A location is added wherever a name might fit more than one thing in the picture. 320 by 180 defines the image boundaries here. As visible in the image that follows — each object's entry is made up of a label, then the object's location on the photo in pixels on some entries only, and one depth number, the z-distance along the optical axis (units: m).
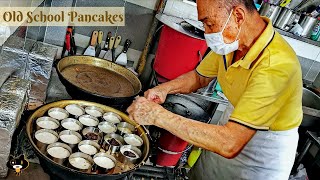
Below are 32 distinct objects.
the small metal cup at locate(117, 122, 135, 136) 2.36
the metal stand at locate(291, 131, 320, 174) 3.46
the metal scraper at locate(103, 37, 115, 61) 3.71
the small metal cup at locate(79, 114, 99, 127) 2.32
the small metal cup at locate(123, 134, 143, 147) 2.26
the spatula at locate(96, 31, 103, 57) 3.69
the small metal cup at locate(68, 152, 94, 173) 1.90
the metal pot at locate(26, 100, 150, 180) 1.76
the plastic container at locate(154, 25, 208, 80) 2.90
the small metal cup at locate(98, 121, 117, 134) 2.32
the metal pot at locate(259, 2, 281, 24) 3.88
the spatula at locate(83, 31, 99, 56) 3.62
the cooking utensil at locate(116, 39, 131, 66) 3.76
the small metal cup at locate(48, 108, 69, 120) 2.27
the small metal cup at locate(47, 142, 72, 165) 1.84
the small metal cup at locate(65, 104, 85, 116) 2.38
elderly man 1.51
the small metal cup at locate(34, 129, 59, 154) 1.92
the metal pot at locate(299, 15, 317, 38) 3.97
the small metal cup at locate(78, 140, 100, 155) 2.13
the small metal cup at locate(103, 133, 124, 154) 2.12
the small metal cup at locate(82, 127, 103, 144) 2.19
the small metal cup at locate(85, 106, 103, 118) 2.44
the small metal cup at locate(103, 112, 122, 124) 2.42
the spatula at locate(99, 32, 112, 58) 3.75
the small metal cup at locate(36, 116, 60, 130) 2.13
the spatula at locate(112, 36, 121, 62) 3.73
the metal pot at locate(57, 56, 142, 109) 2.45
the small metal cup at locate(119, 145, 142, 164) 2.06
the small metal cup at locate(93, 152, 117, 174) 1.92
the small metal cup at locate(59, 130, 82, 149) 2.12
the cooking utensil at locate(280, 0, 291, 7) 3.82
